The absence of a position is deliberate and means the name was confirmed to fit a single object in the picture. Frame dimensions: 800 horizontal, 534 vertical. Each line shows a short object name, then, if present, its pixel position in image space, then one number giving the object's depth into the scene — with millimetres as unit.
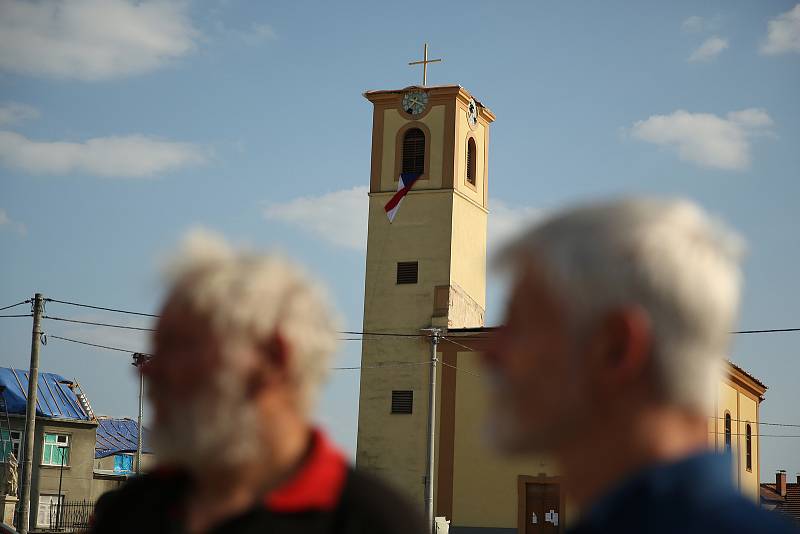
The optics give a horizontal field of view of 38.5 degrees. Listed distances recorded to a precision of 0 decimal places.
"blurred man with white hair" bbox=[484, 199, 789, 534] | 1776
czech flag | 41250
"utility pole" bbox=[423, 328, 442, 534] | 30436
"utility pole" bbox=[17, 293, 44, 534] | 26453
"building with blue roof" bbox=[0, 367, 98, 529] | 45375
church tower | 38844
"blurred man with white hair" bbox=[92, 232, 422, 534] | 2570
